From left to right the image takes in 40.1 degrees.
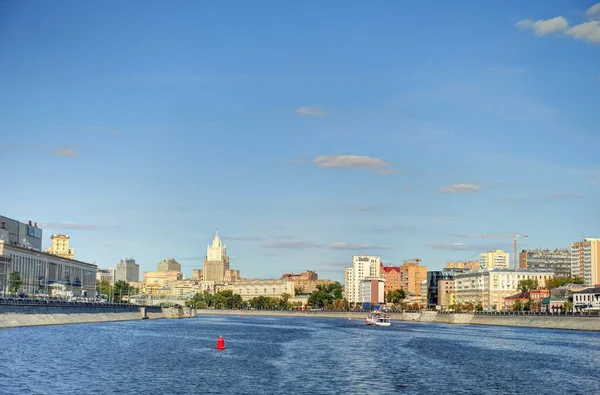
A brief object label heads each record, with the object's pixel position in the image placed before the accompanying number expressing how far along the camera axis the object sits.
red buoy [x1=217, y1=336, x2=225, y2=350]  95.14
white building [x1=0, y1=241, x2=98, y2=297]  183.50
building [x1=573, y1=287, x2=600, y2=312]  190.70
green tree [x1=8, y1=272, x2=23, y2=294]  187.75
